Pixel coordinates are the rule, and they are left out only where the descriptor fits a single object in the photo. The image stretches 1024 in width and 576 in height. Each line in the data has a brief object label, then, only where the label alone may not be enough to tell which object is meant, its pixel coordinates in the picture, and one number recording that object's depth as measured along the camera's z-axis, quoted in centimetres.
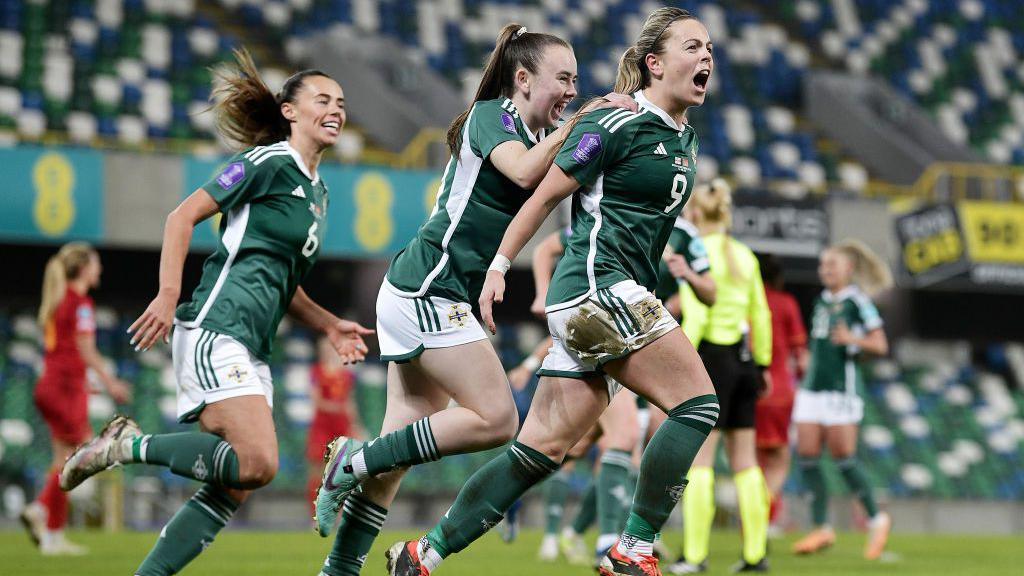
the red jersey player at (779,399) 2022
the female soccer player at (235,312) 931
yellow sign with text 3434
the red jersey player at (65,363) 1759
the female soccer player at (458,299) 921
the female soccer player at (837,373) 1880
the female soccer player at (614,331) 900
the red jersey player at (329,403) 2578
